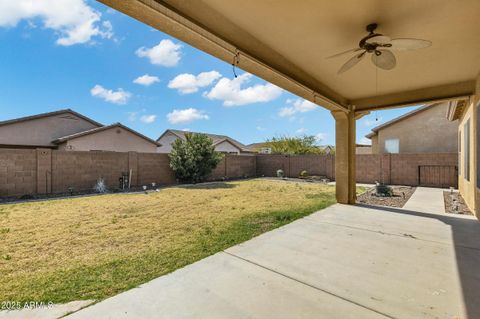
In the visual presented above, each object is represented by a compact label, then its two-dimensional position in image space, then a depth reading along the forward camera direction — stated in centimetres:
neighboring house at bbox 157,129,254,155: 2581
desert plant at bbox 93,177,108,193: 967
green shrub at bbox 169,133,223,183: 1226
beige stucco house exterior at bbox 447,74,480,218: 503
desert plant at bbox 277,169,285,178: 1594
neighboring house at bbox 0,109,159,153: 1429
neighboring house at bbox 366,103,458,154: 1333
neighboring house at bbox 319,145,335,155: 2853
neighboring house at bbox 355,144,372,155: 2218
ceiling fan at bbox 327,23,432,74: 293
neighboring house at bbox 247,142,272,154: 2678
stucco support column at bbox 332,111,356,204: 700
